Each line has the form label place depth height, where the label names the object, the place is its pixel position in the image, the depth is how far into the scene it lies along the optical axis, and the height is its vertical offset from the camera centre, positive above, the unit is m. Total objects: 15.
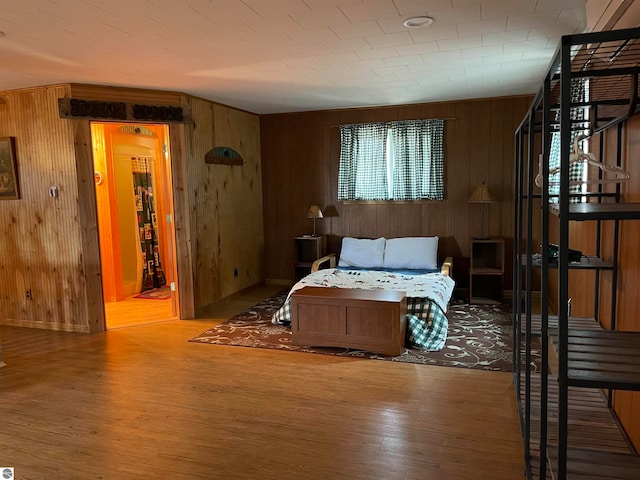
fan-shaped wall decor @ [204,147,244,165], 5.49 +0.58
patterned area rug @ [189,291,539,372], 3.77 -1.30
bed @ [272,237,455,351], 4.14 -0.88
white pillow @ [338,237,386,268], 5.93 -0.70
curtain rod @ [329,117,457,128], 5.84 +0.98
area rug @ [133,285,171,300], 6.29 -1.23
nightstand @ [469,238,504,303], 5.48 -0.89
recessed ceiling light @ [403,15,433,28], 2.86 +1.10
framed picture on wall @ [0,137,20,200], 4.74 +0.43
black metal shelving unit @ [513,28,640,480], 1.32 -0.44
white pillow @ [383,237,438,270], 5.69 -0.70
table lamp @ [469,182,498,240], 5.44 -0.02
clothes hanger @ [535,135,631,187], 1.89 +0.11
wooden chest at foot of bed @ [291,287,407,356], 3.83 -1.02
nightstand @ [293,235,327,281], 6.31 -0.72
